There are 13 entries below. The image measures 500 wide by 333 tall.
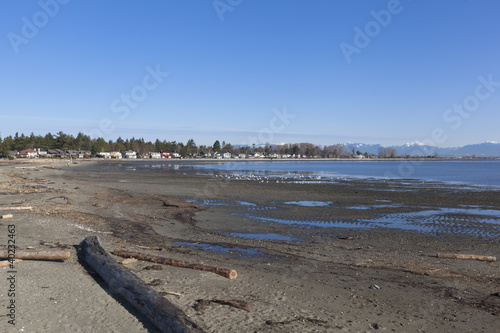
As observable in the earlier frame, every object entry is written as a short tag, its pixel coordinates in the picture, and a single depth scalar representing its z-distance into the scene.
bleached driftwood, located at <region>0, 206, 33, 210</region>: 18.12
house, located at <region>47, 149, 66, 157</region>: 162.93
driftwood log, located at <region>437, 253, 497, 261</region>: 12.59
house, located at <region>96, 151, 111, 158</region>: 180.50
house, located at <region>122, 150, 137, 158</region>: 183.50
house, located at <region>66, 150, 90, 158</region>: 168.60
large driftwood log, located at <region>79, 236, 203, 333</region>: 6.46
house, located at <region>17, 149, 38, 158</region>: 152.12
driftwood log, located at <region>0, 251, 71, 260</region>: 10.34
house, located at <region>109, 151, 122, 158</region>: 180.00
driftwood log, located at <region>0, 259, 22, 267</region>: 9.55
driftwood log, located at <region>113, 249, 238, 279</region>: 9.81
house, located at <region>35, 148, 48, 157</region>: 162.75
